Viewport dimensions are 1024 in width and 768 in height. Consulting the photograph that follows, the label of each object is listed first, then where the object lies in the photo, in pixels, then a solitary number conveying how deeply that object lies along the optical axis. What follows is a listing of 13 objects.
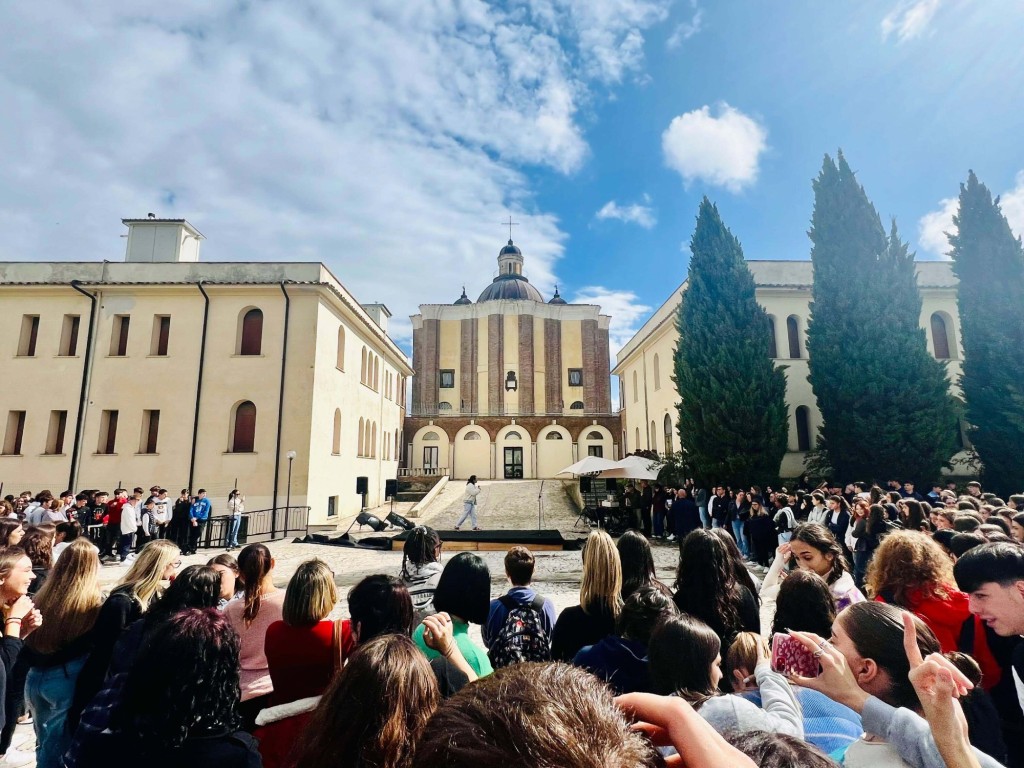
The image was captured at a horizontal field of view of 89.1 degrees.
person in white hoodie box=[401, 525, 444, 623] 3.46
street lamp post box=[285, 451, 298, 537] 17.23
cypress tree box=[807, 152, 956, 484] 17.08
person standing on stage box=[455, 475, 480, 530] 17.48
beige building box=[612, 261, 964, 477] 20.28
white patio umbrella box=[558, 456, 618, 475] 17.16
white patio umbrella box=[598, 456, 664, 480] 16.72
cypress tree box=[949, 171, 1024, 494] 17.33
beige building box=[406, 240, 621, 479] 36.38
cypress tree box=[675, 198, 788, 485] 17.22
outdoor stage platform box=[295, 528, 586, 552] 14.08
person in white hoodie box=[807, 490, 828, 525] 9.10
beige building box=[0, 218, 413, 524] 17.92
